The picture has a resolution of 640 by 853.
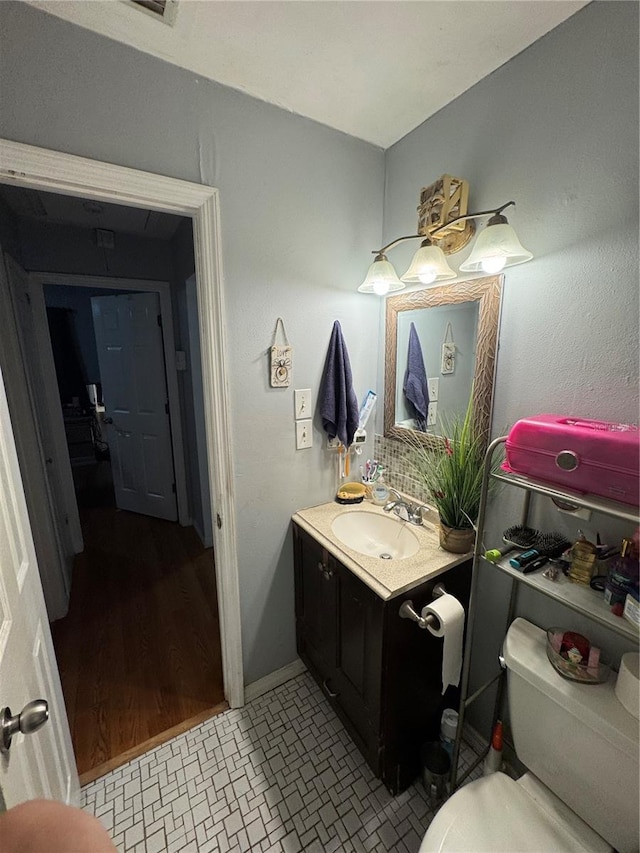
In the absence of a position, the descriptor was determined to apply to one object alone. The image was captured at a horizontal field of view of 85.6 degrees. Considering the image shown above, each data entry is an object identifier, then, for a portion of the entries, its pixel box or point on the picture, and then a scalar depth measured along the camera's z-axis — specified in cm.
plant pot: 125
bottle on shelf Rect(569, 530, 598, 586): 89
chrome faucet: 151
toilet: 82
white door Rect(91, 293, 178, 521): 296
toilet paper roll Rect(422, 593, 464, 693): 105
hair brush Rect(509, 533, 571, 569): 96
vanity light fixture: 101
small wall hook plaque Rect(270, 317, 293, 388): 142
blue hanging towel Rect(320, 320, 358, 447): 154
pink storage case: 72
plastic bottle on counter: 164
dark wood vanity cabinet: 115
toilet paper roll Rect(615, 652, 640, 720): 81
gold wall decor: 121
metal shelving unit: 73
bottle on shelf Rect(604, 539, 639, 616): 77
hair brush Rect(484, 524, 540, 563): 103
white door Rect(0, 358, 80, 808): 70
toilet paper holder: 108
